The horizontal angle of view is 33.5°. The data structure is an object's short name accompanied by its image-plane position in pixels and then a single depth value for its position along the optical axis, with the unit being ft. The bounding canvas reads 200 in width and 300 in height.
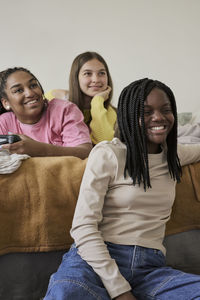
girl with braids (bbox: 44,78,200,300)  2.60
